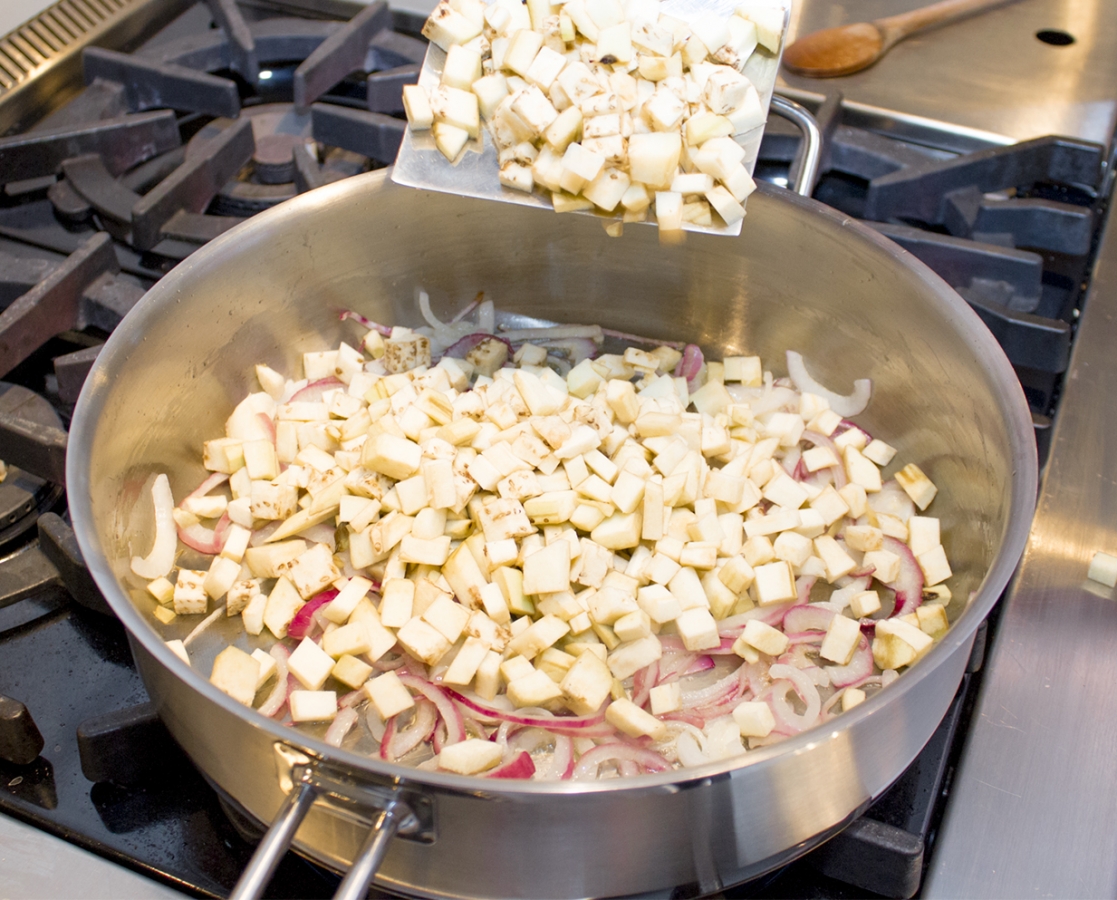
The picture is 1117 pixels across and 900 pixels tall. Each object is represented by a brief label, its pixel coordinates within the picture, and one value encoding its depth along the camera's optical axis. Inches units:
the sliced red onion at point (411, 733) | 28.4
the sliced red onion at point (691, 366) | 34.1
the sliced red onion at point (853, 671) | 29.4
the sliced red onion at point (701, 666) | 30.0
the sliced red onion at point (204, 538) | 30.9
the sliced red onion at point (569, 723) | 28.4
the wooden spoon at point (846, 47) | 38.5
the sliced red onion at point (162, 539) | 30.3
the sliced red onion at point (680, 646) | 29.9
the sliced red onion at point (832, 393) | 32.9
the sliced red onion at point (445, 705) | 28.6
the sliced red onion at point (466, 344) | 34.2
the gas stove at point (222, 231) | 27.2
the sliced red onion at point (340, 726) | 28.5
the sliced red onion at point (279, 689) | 29.0
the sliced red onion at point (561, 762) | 28.1
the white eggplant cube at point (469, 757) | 27.0
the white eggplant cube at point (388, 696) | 28.2
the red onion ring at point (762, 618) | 30.3
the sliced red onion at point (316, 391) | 33.3
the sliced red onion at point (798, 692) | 28.5
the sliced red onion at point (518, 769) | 27.7
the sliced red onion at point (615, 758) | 28.0
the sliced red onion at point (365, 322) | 33.9
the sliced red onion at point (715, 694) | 29.3
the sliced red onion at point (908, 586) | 30.2
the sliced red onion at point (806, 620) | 30.2
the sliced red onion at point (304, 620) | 30.0
